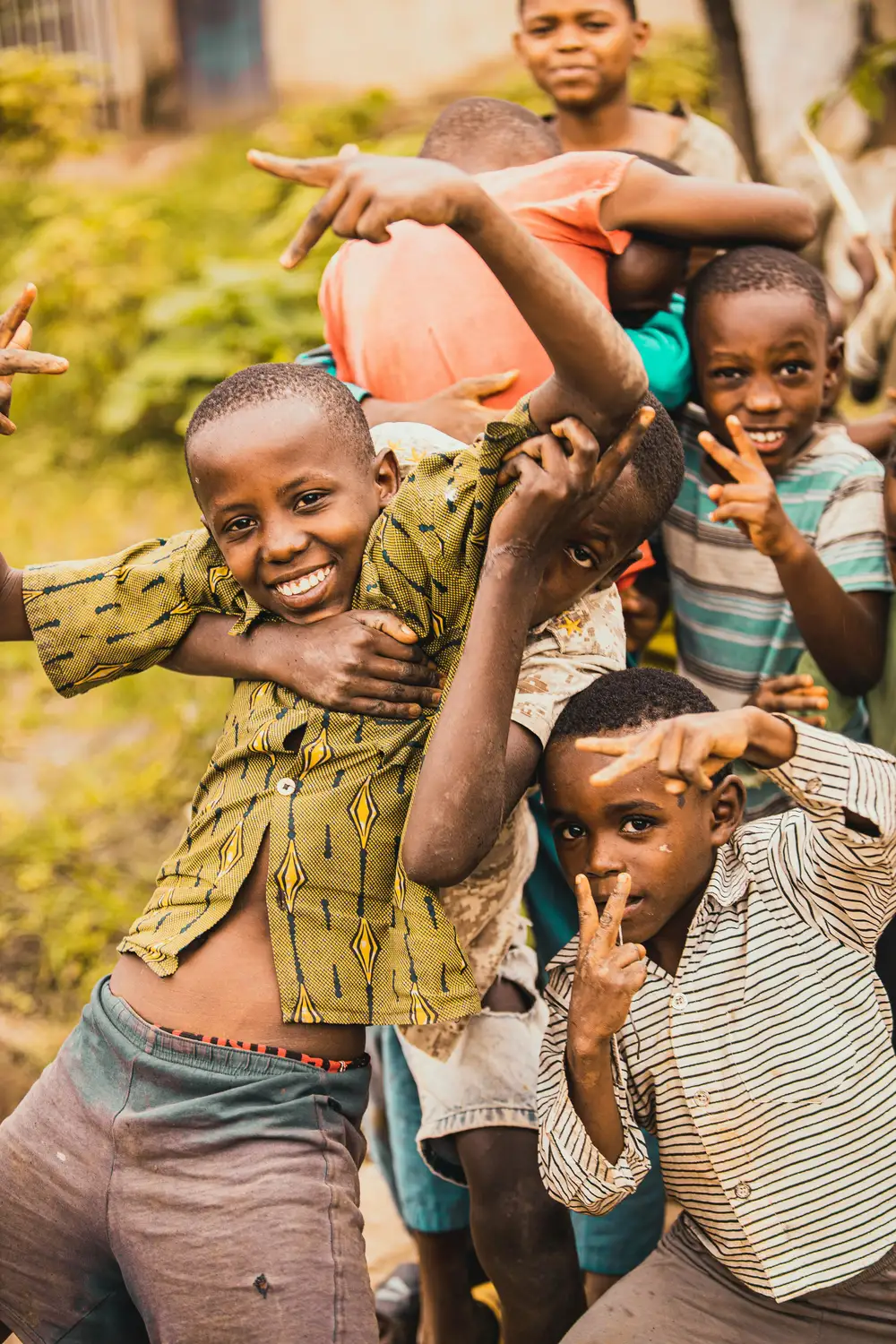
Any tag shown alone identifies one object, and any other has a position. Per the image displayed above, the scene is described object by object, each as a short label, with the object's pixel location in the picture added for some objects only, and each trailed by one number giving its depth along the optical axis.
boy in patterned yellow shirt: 1.92
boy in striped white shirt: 2.12
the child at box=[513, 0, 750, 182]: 3.15
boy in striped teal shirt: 2.71
